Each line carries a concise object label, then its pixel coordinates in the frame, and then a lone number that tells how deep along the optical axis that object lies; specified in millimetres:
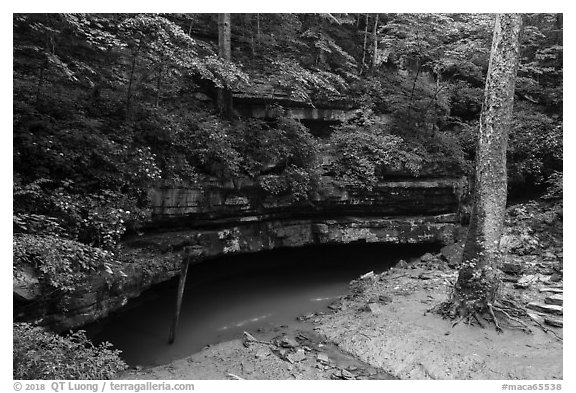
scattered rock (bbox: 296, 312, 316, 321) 9445
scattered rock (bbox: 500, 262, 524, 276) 9721
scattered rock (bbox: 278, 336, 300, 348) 7879
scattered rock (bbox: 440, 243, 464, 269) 11125
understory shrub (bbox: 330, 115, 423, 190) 11148
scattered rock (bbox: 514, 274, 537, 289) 8977
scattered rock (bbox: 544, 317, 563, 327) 7312
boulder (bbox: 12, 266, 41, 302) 5348
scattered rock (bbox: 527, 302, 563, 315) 7688
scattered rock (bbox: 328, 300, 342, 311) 9785
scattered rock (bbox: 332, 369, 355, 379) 6656
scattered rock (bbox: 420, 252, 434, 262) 11910
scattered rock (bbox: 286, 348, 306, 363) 7245
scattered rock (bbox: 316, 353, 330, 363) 7289
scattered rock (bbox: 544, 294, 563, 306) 7993
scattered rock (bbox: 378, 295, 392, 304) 9239
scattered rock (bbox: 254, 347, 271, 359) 7398
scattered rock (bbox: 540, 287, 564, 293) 8484
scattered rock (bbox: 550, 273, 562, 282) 9089
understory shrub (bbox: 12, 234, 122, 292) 4989
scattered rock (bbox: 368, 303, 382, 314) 8779
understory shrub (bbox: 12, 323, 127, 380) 4586
